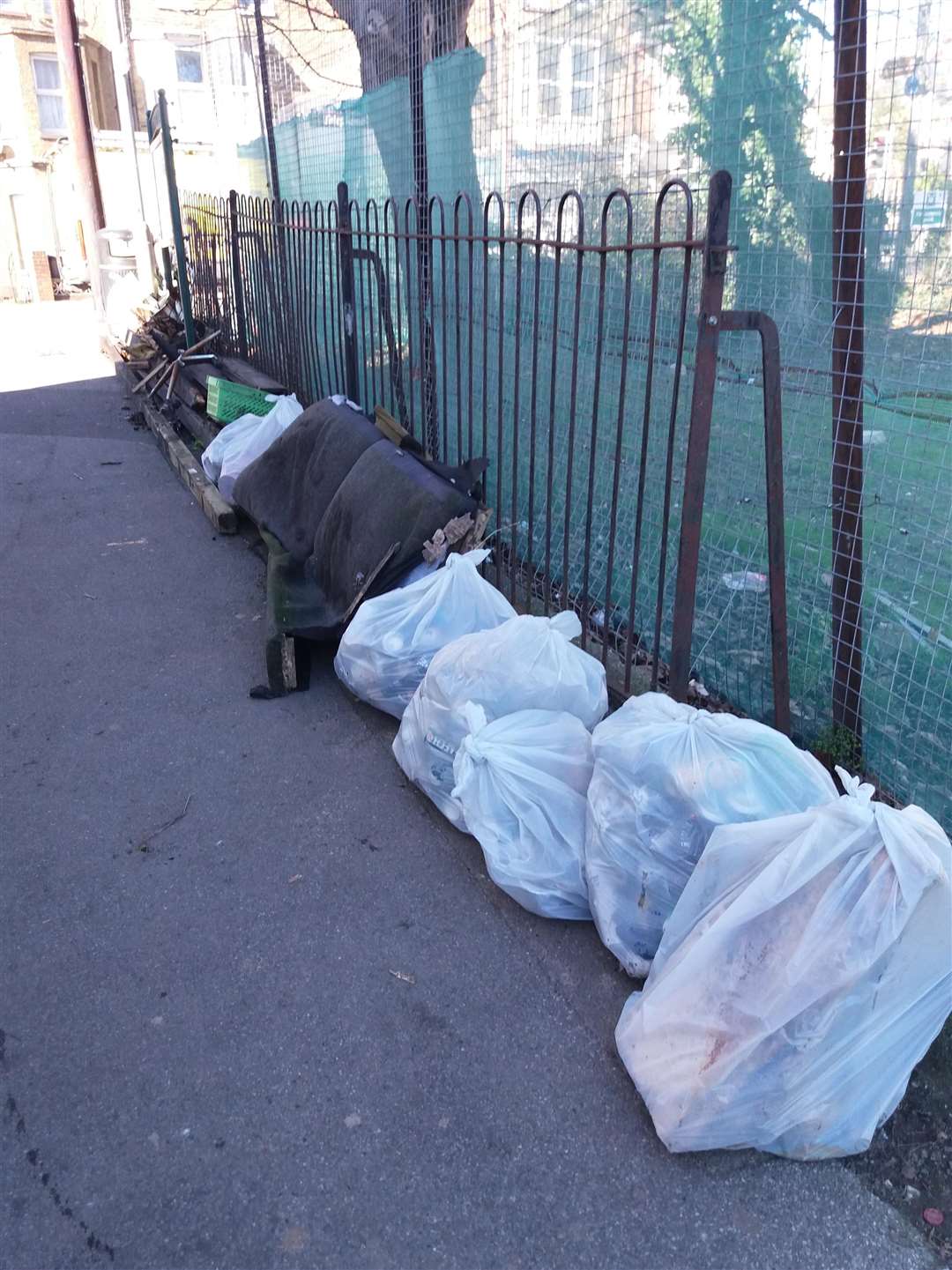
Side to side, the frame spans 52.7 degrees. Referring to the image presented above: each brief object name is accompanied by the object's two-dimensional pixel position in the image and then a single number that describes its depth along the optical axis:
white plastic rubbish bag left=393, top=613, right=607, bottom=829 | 2.97
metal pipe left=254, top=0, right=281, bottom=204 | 7.00
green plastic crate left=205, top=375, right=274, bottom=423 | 6.88
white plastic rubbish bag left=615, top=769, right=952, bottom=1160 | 1.79
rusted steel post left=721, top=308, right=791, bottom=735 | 2.68
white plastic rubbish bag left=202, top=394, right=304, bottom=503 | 5.92
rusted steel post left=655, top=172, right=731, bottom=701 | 2.59
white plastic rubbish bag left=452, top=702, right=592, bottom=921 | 2.63
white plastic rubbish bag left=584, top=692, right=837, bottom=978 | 2.26
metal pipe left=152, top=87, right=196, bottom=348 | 9.27
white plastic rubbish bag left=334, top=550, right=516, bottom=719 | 3.53
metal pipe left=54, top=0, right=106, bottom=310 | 14.15
